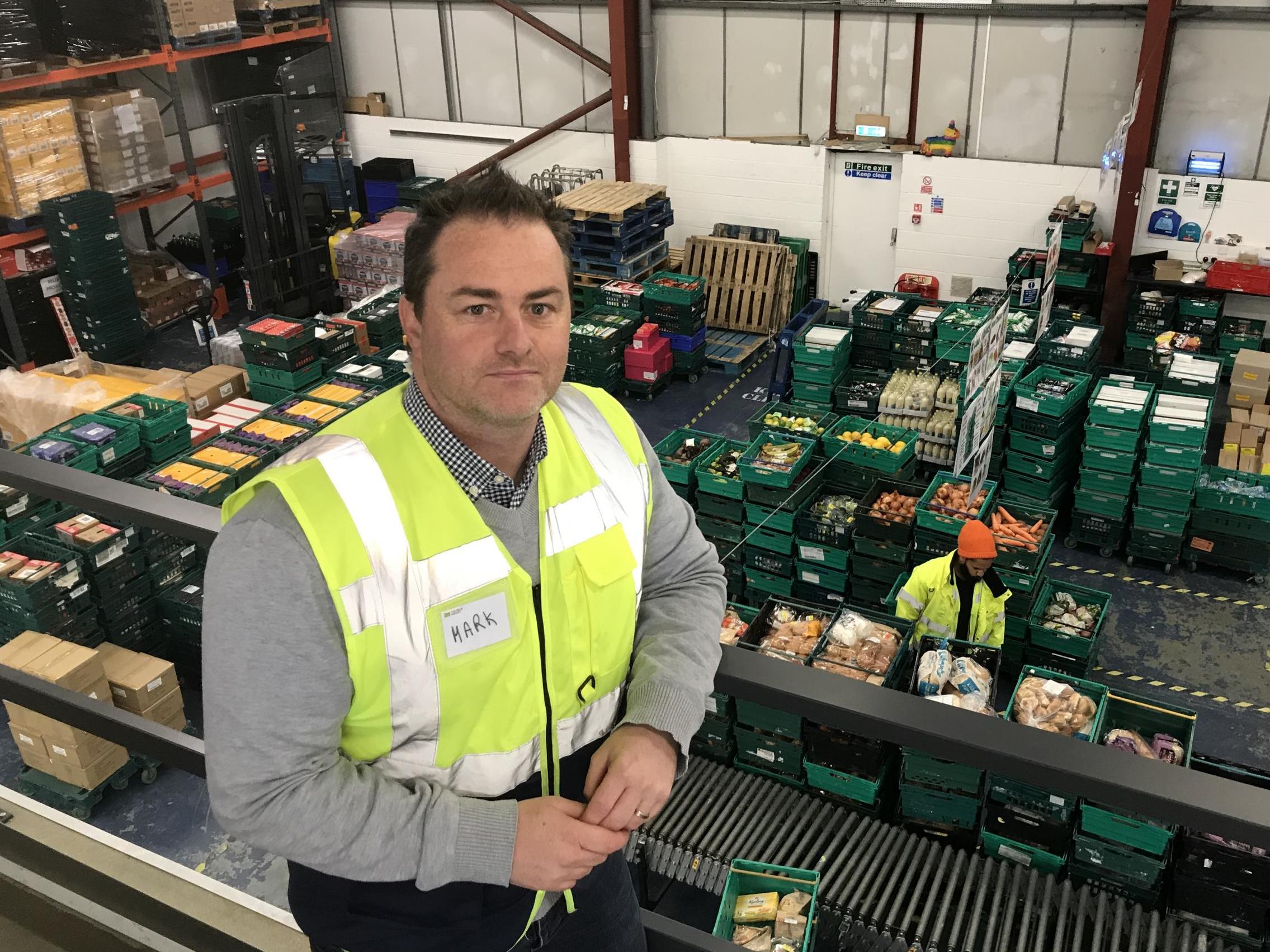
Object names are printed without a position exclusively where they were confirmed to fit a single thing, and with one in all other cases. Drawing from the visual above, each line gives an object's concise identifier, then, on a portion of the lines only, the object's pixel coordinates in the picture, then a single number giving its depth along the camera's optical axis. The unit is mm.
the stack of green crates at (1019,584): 7789
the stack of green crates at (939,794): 5906
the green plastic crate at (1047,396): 9320
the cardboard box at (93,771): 6836
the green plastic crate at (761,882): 5258
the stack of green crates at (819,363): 10945
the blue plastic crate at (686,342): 13203
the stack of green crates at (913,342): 11305
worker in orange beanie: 6648
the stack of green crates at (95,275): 12836
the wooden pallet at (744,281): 14688
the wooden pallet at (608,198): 13672
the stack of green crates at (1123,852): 5391
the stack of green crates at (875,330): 11414
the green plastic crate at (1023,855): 5773
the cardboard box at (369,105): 17734
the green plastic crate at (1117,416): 8930
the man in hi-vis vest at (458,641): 1430
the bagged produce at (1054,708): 6047
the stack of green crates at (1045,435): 9398
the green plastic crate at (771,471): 8367
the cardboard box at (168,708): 7195
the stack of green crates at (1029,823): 5621
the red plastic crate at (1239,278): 12047
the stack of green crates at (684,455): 9000
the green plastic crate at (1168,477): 8906
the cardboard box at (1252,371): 10891
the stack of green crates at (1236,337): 12242
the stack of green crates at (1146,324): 12273
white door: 14359
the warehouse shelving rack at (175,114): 12820
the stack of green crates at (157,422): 9125
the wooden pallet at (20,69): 12398
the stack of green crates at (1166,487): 8797
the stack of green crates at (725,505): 8859
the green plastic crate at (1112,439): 9023
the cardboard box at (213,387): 10844
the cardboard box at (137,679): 7062
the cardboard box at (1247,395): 10953
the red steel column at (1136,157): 11969
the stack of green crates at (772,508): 8469
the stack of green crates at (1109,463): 9023
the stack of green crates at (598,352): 12492
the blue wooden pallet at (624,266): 13938
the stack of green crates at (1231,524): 8898
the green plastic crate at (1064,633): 7609
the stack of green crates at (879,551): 8195
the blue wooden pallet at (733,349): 13844
